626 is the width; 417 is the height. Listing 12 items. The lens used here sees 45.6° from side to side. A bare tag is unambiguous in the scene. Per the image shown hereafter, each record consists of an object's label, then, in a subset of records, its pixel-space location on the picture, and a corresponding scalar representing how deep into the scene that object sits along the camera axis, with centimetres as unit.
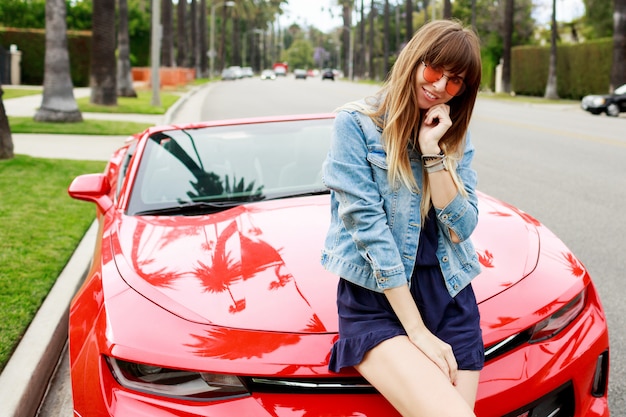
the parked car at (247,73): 9184
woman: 218
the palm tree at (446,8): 4116
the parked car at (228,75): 7300
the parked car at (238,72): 7609
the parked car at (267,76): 8799
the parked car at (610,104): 2523
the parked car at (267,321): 216
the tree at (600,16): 4881
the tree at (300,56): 17300
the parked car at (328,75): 8394
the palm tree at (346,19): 12194
